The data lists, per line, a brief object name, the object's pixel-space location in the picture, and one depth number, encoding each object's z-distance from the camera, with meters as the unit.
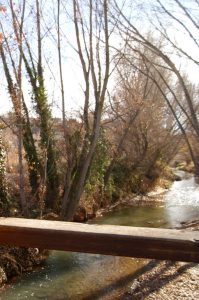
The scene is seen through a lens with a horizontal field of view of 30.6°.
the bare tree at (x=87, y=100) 12.95
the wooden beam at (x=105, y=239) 1.93
